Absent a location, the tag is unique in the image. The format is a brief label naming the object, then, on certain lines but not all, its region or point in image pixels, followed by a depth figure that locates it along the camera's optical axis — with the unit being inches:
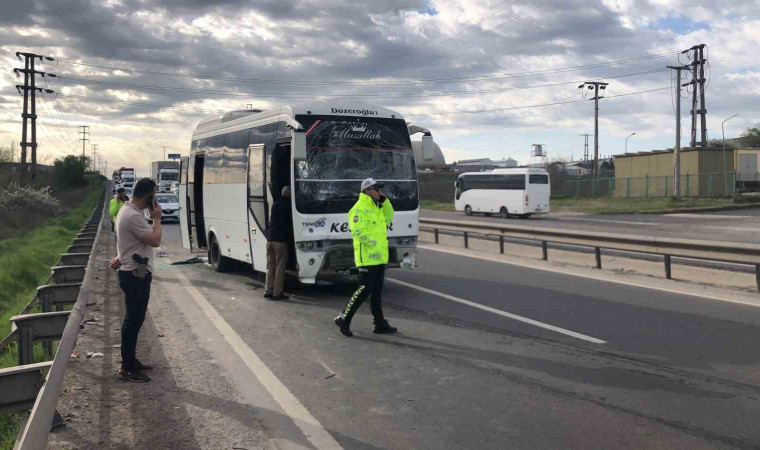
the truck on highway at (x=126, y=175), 3275.6
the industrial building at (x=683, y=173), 1889.8
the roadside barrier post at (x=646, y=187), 2048.2
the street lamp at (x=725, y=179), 1844.2
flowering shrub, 1562.7
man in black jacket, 430.9
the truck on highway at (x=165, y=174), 2240.5
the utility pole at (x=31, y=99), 2003.0
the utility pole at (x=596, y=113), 2237.9
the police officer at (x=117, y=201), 618.0
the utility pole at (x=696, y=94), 1964.8
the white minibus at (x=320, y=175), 431.2
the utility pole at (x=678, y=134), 1663.8
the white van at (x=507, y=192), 1636.3
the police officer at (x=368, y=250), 323.0
